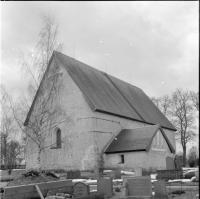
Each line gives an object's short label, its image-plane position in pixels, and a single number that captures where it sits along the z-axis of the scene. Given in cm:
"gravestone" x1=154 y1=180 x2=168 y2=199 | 1161
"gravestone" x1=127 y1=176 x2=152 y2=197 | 1158
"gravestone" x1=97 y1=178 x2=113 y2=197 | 1258
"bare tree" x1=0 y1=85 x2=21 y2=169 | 2091
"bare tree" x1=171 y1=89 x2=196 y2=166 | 3589
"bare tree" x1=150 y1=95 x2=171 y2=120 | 4660
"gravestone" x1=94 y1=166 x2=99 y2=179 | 2050
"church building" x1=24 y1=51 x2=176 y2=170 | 2370
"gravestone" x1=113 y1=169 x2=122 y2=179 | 1949
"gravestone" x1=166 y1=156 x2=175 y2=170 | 2289
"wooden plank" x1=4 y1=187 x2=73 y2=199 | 1051
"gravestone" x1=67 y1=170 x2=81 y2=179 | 1977
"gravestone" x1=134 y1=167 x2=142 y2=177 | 1878
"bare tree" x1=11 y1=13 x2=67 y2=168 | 2089
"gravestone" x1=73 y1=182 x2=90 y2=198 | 1156
